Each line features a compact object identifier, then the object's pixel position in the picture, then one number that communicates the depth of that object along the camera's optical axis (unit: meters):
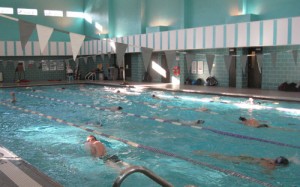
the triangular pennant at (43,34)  9.06
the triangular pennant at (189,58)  14.97
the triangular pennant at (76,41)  10.01
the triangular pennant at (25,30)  8.51
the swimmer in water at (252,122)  9.60
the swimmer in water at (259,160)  6.21
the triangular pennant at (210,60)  14.63
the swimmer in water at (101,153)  6.45
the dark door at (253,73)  18.14
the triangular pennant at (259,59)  15.17
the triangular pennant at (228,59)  14.89
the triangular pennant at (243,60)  15.40
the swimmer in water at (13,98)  15.16
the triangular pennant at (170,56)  13.79
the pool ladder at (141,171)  2.97
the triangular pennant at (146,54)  12.58
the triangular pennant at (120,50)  12.28
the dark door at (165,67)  23.52
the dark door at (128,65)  26.20
